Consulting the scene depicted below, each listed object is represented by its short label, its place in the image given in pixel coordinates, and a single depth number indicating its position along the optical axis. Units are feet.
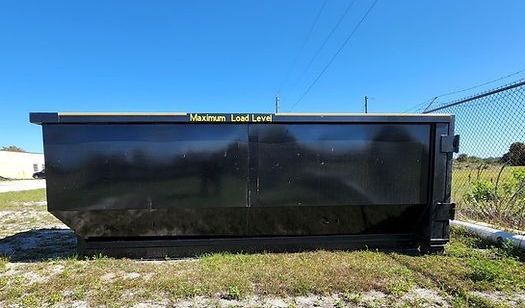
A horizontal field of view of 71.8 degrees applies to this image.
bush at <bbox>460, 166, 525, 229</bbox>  18.01
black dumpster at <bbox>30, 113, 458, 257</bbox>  13.61
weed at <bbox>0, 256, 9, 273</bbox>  13.44
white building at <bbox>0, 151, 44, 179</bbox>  162.34
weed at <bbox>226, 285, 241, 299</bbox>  10.47
